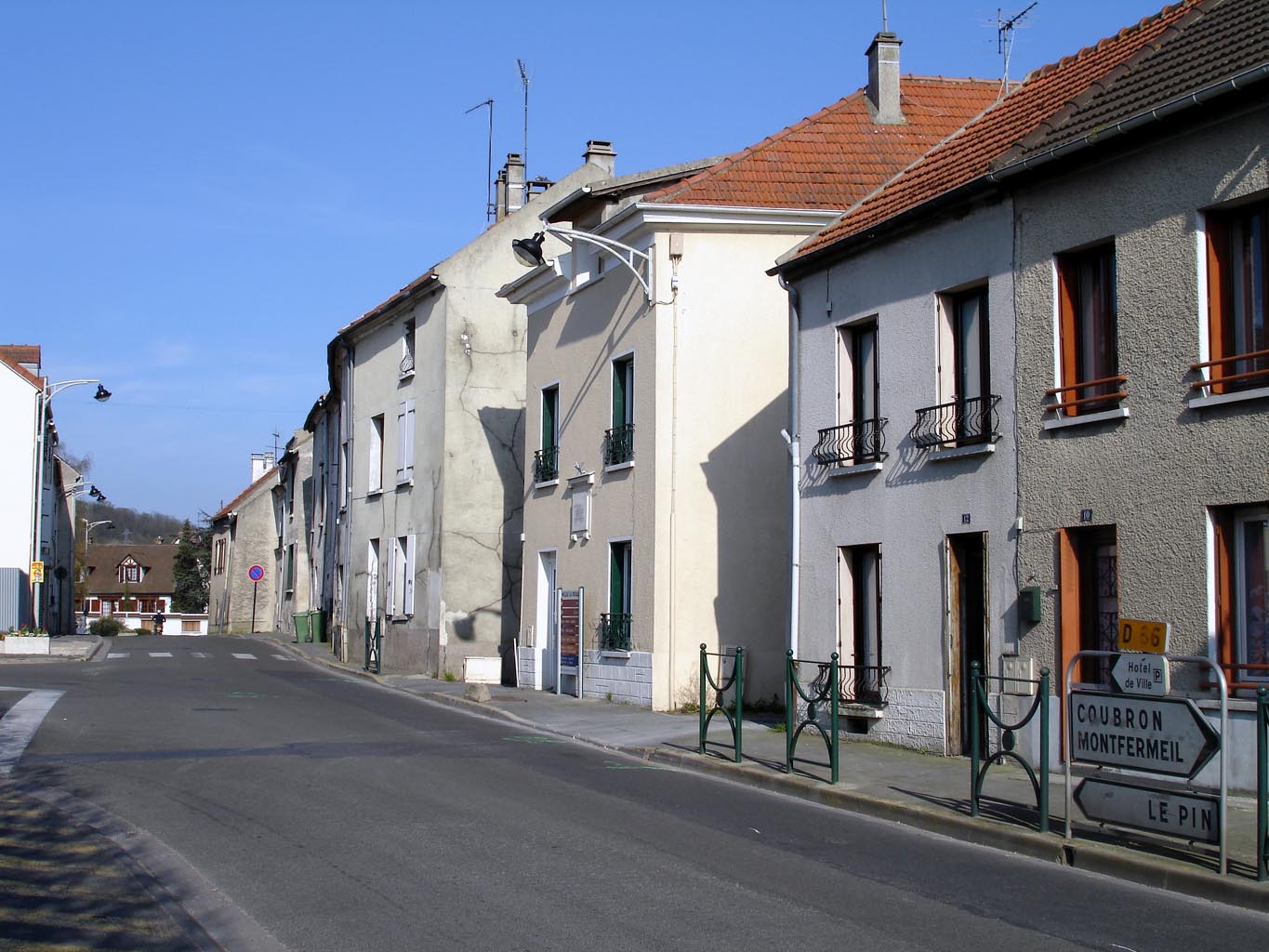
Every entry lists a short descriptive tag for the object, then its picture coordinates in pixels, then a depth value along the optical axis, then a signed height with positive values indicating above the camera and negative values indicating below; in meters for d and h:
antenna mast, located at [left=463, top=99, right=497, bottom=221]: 35.12 +10.10
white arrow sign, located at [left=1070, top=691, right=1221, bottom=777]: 8.10 -0.92
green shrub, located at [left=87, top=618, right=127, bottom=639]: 64.50 -2.07
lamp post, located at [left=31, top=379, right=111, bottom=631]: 36.50 +3.08
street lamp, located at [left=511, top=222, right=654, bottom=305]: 19.00 +4.91
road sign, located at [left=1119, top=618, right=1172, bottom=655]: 8.80 -0.32
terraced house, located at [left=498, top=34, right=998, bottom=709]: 19.11 +2.64
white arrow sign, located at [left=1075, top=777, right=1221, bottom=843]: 8.09 -1.40
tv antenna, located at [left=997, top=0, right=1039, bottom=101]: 18.69 +7.86
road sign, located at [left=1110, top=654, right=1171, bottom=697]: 8.51 -0.56
